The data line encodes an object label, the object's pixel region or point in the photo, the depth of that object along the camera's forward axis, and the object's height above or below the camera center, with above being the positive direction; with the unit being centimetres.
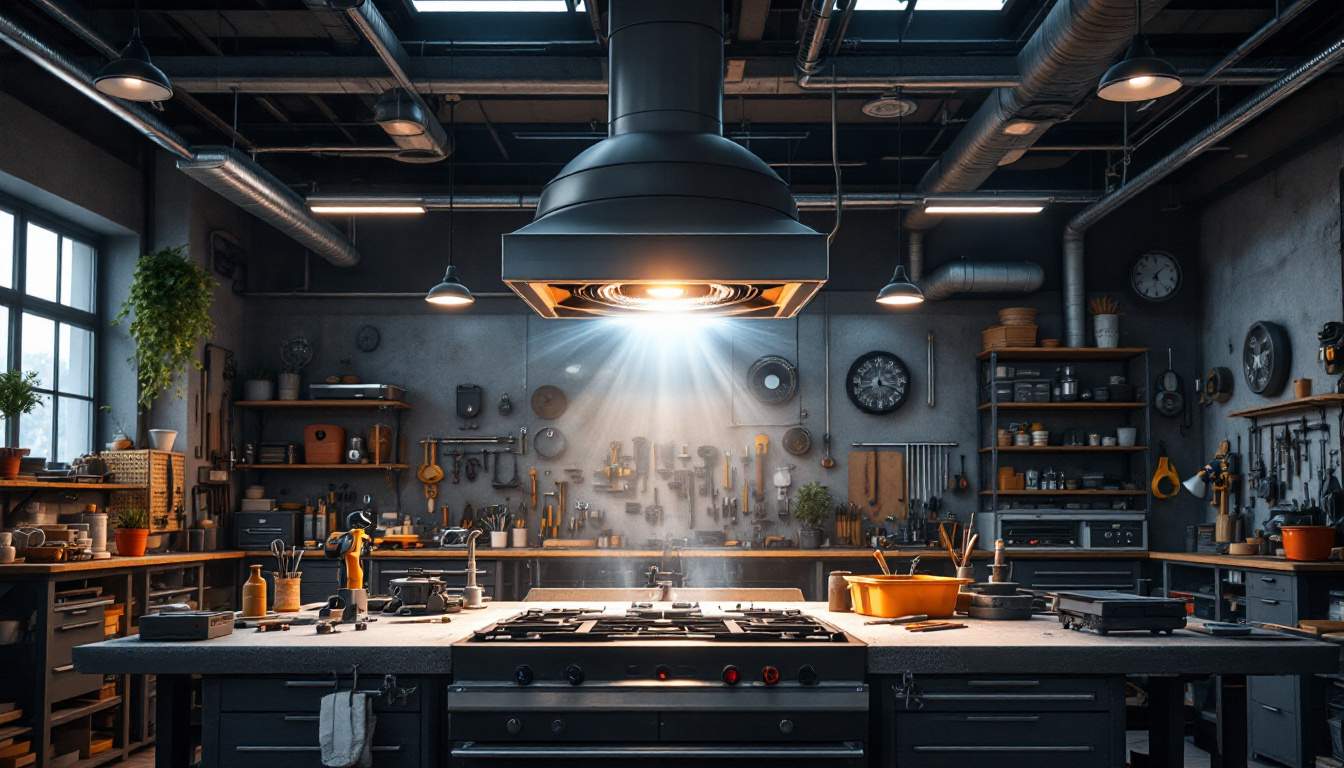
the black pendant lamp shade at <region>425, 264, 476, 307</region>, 654 +99
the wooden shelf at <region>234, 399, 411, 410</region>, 824 +37
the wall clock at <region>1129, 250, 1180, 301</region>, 856 +142
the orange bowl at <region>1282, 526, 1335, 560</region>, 586 -52
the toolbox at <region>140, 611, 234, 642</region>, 325 -54
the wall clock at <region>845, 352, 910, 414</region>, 862 +54
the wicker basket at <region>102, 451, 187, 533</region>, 680 -19
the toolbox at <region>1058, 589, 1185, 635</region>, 332 -52
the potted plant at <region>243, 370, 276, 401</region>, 834 +51
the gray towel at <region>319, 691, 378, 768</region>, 305 -81
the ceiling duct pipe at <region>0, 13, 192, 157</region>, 463 +180
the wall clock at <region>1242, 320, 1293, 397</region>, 696 +62
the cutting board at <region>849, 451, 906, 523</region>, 853 -27
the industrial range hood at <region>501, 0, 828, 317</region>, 329 +78
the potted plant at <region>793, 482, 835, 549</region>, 809 -46
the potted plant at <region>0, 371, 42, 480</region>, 552 +26
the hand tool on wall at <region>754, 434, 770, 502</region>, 857 +3
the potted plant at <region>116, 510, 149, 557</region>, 639 -51
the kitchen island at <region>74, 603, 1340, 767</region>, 314 -66
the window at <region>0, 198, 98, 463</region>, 644 +83
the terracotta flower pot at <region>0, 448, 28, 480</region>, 551 -6
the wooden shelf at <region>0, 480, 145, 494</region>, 545 -19
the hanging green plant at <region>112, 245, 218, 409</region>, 692 +91
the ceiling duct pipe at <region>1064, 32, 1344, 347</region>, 506 +177
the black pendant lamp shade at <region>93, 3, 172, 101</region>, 430 +154
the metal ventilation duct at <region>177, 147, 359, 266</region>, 612 +164
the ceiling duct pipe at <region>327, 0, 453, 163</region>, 507 +198
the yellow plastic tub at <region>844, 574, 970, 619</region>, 377 -53
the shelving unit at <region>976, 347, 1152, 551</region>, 782 -13
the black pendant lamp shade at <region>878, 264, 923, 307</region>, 641 +98
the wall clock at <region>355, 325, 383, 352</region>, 875 +93
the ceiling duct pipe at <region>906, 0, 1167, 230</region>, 467 +187
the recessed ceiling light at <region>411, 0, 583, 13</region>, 624 +266
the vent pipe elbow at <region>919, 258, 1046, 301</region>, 810 +134
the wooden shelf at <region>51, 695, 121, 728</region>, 541 -138
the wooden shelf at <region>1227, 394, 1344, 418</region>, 600 +27
